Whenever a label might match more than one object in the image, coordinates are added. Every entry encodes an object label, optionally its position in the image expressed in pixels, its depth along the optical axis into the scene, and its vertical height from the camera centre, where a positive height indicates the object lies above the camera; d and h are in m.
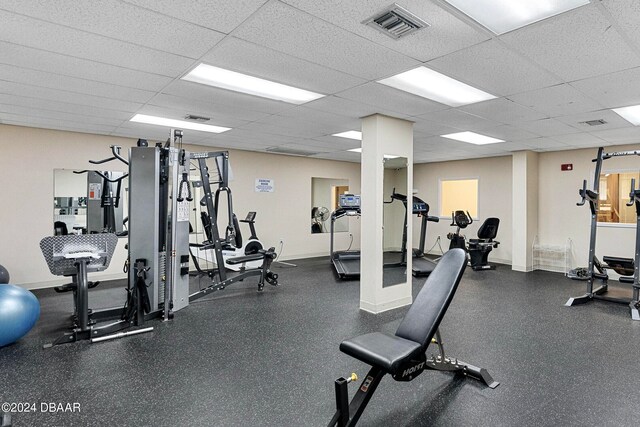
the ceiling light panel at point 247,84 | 2.97 +1.18
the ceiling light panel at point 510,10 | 1.86 +1.12
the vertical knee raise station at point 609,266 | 4.37 -0.73
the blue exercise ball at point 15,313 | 2.94 -0.89
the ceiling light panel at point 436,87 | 3.00 +1.17
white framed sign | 7.46 +0.56
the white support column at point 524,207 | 6.87 +0.12
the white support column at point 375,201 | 4.10 +0.13
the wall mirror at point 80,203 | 5.29 +0.11
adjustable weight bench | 1.79 -0.75
